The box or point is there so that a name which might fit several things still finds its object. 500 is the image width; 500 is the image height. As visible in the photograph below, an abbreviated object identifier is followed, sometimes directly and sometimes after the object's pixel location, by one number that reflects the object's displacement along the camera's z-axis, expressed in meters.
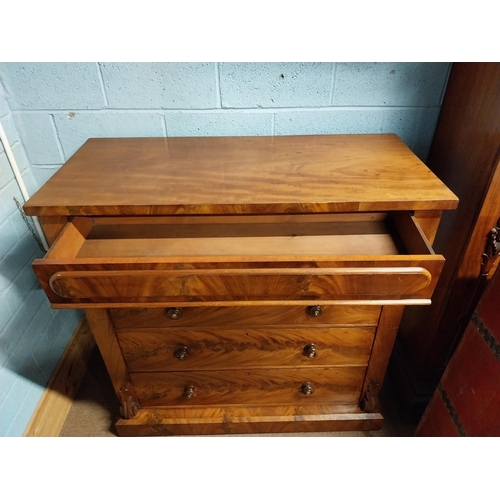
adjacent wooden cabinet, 0.86
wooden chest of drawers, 0.72
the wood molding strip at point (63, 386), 1.13
